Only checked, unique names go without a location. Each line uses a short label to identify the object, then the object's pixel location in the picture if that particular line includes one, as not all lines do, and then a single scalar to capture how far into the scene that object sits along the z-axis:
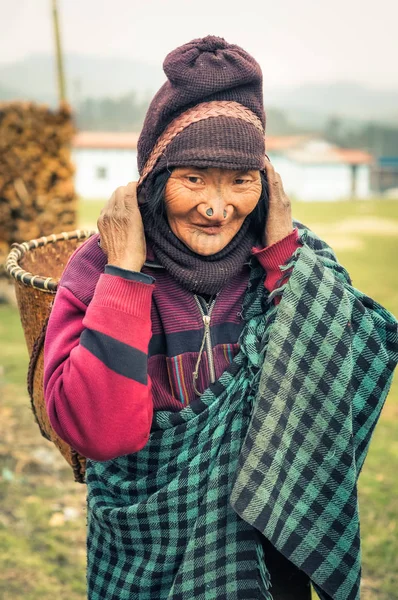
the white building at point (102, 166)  50.22
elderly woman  1.58
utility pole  8.55
